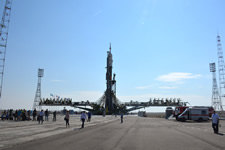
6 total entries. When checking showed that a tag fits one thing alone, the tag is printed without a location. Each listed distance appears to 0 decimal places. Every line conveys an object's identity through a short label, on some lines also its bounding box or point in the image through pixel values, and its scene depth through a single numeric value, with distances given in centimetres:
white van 3447
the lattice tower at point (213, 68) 7330
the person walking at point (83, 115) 2174
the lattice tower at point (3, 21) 5266
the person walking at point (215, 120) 1665
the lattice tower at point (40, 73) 9046
